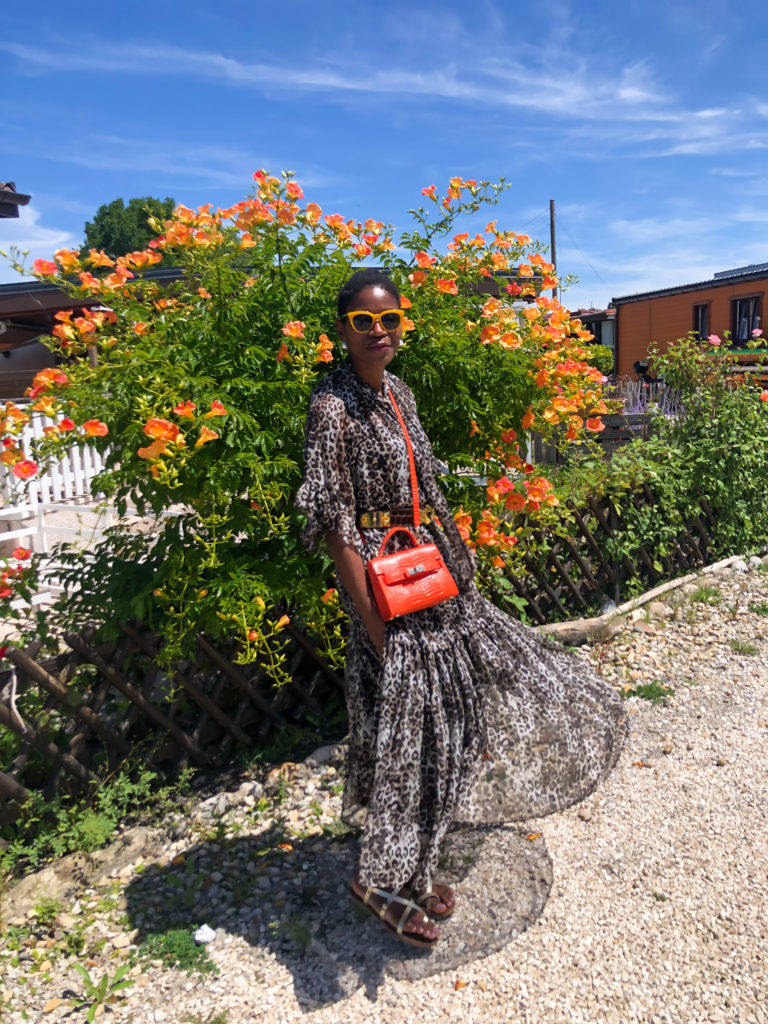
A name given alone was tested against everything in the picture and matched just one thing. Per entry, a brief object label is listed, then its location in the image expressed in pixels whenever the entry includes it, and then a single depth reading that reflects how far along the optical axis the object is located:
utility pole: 31.16
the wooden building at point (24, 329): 11.34
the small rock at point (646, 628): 4.53
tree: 50.66
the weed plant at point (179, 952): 2.11
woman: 2.05
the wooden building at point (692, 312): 18.11
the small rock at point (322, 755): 3.11
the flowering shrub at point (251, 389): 2.47
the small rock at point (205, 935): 2.20
